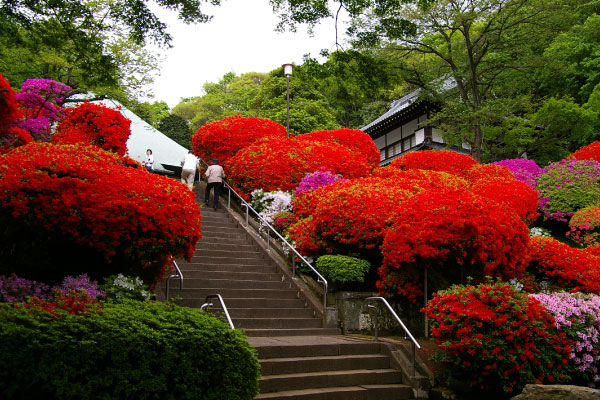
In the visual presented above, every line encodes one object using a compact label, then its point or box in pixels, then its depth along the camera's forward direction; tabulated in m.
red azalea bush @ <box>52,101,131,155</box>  13.45
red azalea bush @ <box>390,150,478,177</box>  17.72
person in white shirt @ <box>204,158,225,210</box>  15.24
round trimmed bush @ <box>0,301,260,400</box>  4.34
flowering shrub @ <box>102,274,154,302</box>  7.23
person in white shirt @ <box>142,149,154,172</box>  18.31
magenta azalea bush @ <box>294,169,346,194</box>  14.65
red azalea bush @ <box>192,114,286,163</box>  18.11
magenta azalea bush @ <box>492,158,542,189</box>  20.86
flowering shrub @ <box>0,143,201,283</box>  7.01
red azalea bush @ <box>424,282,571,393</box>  6.71
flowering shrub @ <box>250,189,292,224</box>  14.46
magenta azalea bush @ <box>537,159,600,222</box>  18.81
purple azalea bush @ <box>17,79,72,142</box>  14.17
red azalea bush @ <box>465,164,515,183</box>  17.16
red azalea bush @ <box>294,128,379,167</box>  19.06
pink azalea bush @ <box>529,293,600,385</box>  7.39
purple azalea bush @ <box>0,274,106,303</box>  6.65
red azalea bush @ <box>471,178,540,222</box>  15.27
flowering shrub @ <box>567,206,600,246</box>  16.59
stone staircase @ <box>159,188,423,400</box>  6.98
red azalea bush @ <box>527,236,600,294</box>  10.71
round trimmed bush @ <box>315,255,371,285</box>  9.49
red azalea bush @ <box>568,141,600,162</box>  20.92
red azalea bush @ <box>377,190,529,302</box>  8.86
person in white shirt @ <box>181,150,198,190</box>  15.89
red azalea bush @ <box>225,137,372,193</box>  15.43
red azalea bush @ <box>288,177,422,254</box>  10.25
